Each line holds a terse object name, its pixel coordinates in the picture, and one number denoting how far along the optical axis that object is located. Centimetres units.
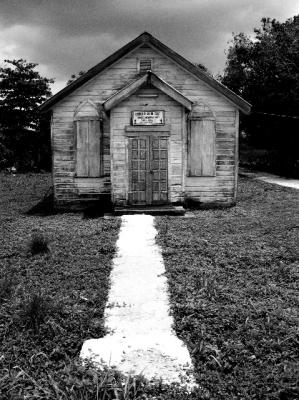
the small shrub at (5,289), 710
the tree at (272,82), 2691
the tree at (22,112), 3141
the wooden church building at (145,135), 1444
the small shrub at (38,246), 958
